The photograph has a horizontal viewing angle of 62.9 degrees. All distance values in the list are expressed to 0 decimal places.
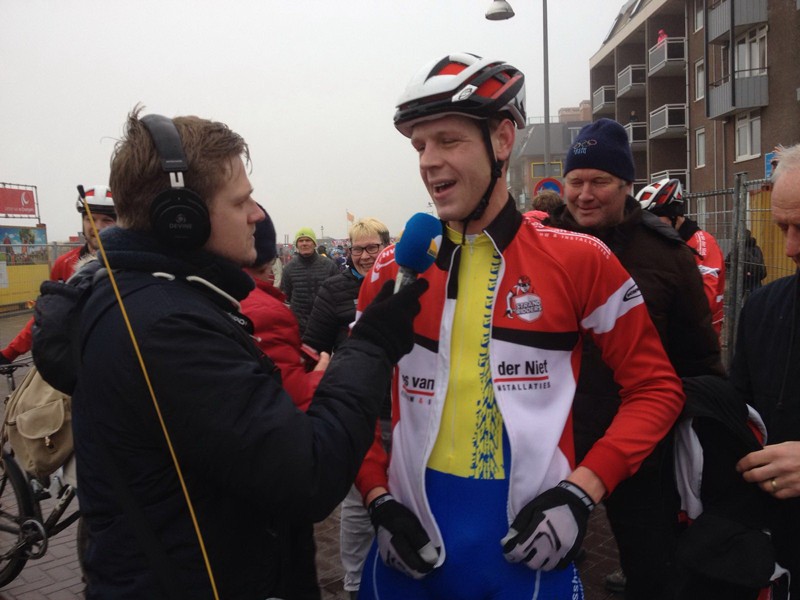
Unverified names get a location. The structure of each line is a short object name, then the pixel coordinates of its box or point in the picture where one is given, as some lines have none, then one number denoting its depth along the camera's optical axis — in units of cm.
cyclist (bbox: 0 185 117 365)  414
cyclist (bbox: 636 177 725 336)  539
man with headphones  142
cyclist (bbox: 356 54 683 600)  178
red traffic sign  1129
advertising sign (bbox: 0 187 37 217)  3950
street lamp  1383
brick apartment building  2377
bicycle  414
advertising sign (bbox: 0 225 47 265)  1523
